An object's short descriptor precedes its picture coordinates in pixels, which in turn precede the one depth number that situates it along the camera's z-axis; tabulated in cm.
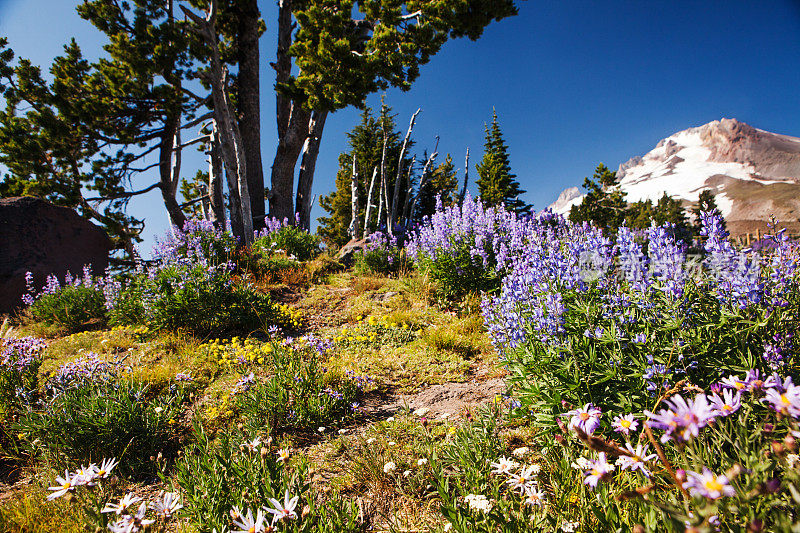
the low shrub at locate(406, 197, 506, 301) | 569
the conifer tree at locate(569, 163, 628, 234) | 3678
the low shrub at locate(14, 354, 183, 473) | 258
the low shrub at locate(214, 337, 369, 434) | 292
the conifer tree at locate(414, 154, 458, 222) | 2733
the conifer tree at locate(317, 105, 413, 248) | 2505
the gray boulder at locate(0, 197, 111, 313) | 824
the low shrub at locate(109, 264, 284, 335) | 510
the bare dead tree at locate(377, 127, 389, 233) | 1704
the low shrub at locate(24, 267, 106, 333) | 654
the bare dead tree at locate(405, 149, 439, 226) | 1672
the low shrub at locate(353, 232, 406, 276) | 922
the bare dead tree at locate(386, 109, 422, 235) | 1630
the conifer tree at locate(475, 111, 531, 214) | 2941
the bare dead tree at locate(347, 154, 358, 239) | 1523
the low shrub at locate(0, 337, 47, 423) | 318
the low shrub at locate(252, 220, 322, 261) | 982
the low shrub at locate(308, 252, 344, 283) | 856
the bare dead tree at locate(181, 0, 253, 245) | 972
